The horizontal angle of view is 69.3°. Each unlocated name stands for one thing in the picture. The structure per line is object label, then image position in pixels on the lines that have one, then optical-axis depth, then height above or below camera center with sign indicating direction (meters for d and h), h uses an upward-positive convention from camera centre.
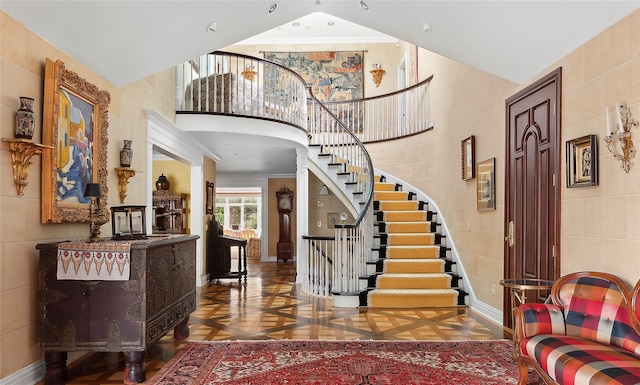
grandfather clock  12.91 -0.39
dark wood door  4.17 +0.20
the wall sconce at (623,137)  3.11 +0.46
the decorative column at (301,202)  8.11 +0.04
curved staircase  6.25 -0.85
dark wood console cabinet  3.29 -0.79
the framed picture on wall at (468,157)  6.18 +0.65
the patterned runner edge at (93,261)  3.27 -0.41
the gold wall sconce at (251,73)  7.16 +2.06
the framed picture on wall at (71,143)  3.36 +0.49
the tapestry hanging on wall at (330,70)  11.96 +3.47
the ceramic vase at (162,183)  8.93 +0.41
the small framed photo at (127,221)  3.98 -0.15
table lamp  3.45 -0.06
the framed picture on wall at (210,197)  9.11 +0.14
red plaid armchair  2.47 -0.85
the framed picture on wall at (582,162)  3.52 +0.34
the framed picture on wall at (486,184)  5.50 +0.24
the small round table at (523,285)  3.71 -0.67
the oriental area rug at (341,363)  3.46 -1.32
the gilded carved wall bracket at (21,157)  3.01 +0.31
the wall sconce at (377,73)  11.75 +3.35
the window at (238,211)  18.77 -0.29
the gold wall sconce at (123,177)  4.60 +0.27
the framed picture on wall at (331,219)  12.15 -0.39
